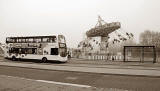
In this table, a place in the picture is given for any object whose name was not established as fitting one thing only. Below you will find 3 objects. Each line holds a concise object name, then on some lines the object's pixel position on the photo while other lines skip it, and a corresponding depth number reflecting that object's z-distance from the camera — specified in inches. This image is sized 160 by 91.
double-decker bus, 959.0
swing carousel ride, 1730.1
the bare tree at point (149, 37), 2216.3
